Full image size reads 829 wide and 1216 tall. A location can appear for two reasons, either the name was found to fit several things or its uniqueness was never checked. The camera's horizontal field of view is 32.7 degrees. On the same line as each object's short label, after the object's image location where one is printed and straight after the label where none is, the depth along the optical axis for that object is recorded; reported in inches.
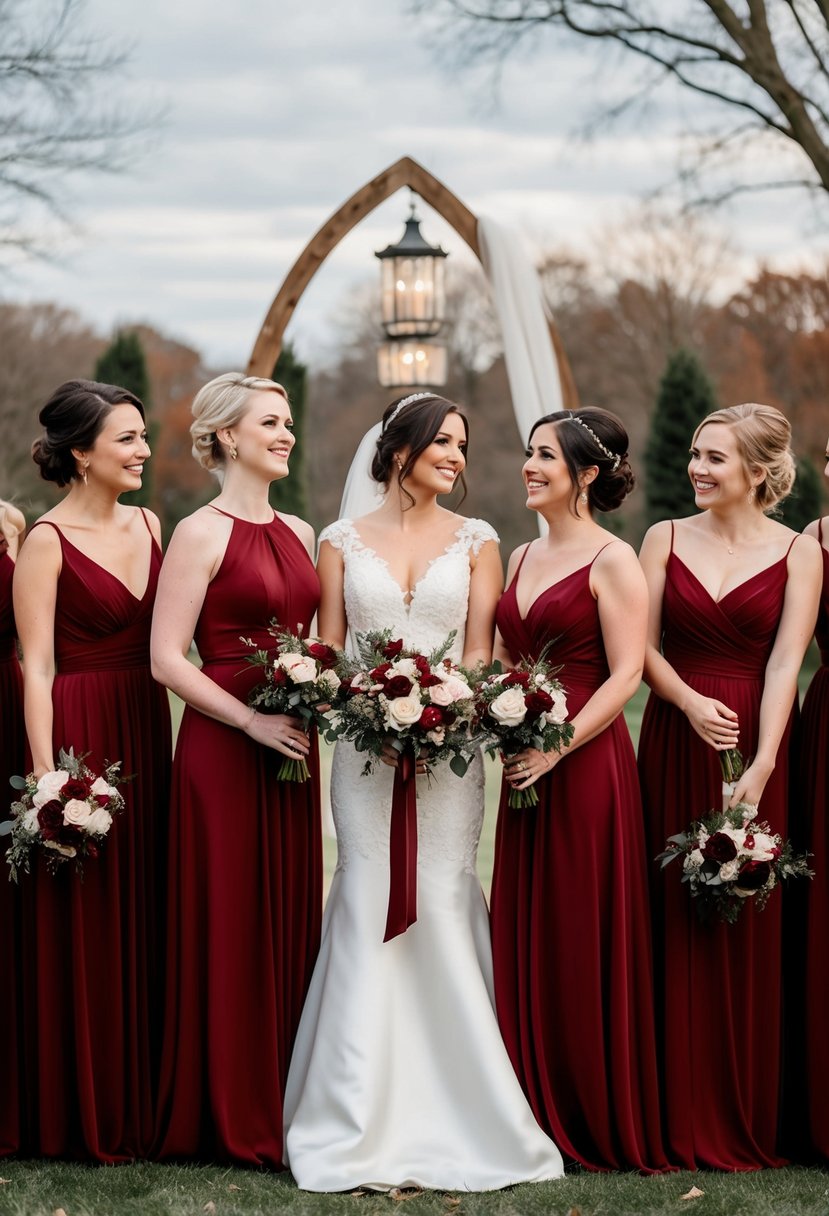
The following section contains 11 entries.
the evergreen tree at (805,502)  811.4
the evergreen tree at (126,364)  914.7
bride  185.8
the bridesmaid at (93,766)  193.0
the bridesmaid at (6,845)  197.3
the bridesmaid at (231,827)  190.1
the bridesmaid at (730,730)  193.0
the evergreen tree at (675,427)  813.9
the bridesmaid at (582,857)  189.8
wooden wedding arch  325.7
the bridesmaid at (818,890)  194.7
